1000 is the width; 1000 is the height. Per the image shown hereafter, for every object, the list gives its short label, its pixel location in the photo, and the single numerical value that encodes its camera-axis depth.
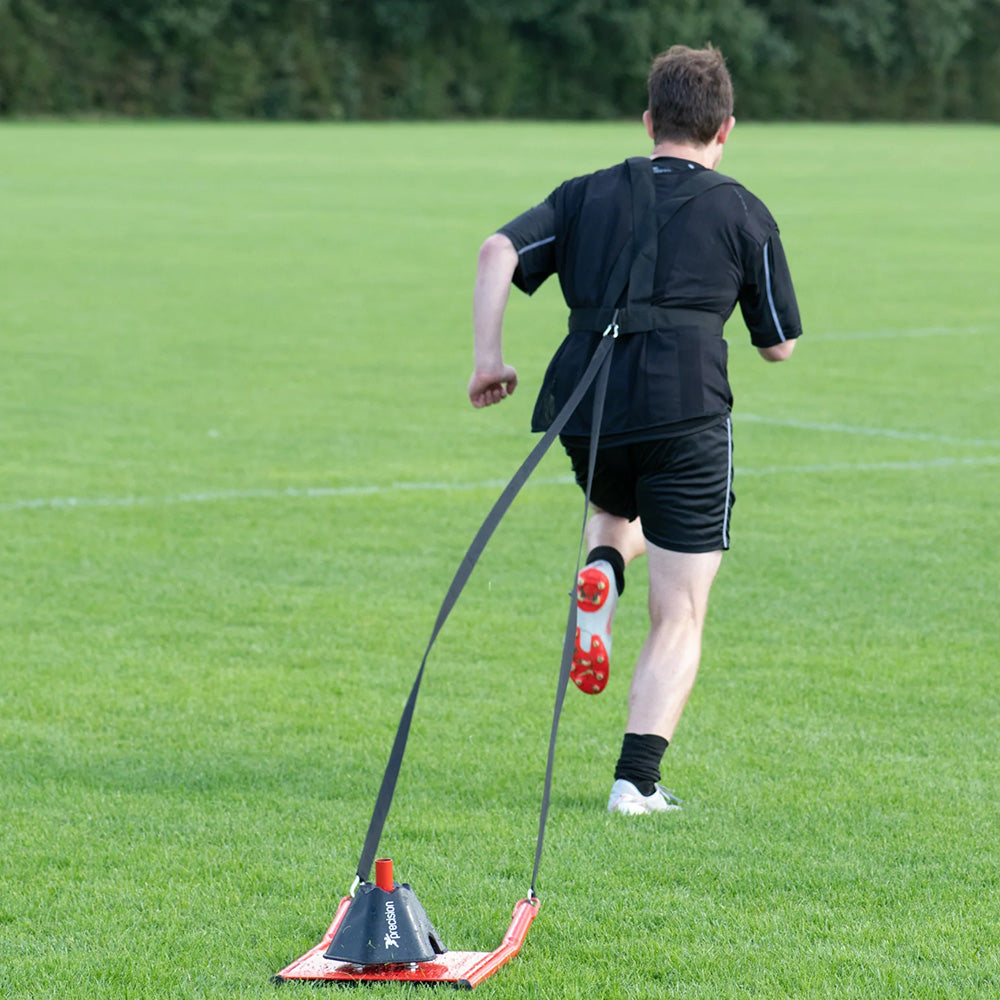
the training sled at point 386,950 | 7.98
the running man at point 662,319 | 10.24
